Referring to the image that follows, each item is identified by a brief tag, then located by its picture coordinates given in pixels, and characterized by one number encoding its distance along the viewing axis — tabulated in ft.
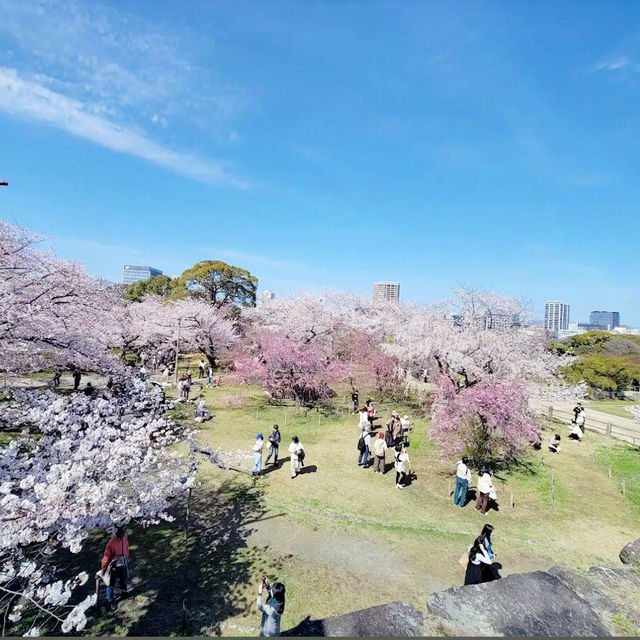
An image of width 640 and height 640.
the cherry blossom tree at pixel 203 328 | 102.42
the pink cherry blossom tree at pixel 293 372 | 70.44
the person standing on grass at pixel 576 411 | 55.82
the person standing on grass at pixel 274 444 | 40.63
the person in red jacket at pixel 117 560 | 20.33
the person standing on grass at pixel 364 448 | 41.06
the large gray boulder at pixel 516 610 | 13.10
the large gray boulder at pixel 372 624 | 12.55
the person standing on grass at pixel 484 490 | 31.53
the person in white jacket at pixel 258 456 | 38.22
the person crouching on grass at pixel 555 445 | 48.74
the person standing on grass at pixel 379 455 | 39.24
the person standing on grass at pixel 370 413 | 54.39
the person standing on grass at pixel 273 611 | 16.28
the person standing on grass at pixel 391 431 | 46.55
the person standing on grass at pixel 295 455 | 38.22
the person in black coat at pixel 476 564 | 21.50
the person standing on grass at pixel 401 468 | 36.27
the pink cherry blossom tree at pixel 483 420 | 37.83
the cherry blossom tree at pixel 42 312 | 33.30
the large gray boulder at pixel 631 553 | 21.48
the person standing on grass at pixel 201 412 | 55.99
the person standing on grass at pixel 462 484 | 32.91
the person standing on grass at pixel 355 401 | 65.66
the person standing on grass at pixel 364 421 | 44.01
